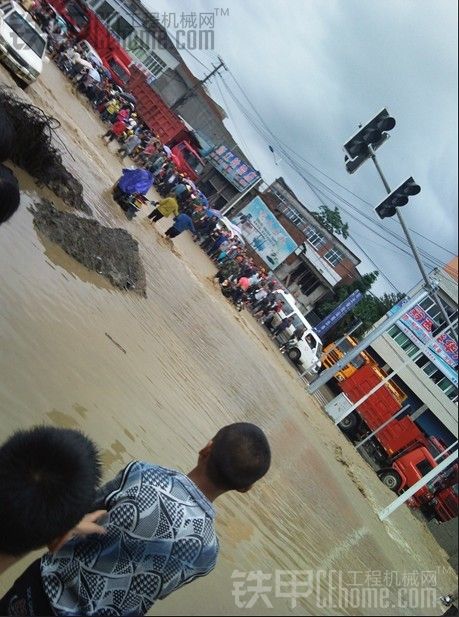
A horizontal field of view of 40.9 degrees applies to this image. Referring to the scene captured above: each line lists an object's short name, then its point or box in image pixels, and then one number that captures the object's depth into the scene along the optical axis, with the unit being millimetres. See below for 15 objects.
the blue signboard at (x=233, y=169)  50188
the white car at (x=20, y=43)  15734
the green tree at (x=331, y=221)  53750
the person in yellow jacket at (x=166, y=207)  16594
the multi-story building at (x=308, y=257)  49875
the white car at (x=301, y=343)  24703
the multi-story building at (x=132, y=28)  37562
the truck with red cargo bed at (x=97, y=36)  31016
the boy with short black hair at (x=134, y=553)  2152
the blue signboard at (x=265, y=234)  44875
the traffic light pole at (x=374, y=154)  10945
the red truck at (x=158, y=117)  37469
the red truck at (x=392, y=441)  18000
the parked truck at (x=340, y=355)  25444
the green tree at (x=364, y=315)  46469
